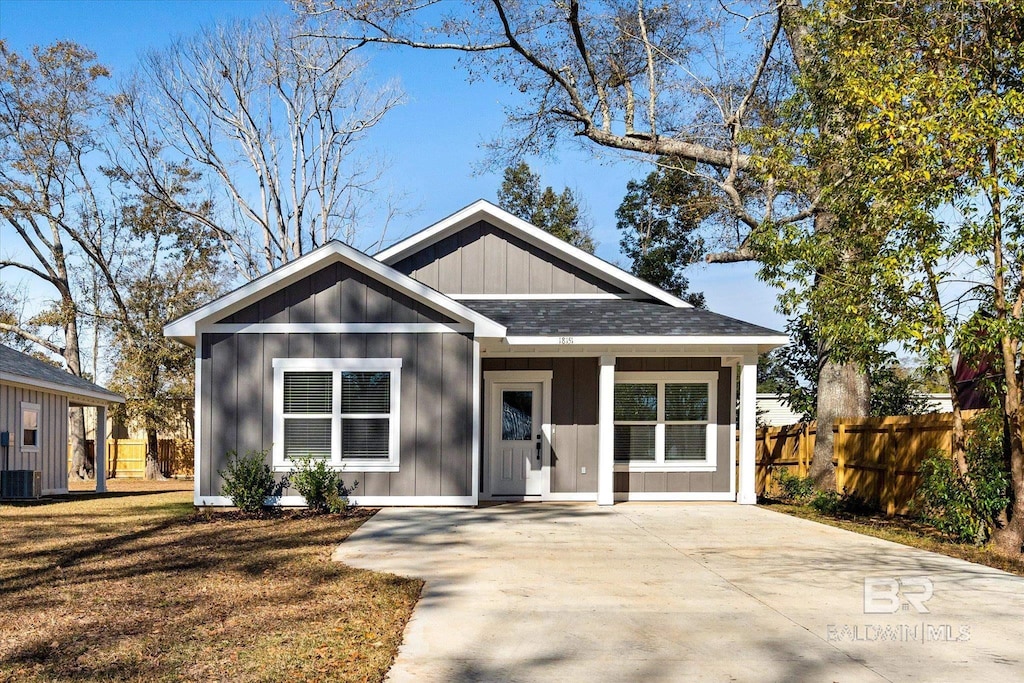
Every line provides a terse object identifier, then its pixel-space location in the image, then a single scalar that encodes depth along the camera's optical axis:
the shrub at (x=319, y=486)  13.20
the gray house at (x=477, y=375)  13.60
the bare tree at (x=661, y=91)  19.25
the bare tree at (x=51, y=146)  29.81
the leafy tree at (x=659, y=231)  30.45
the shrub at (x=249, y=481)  13.20
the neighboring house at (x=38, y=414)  17.23
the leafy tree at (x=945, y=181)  10.10
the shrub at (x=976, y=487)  10.56
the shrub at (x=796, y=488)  17.58
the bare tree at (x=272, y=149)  29.77
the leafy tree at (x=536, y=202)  35.56
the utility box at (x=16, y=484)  16.75
